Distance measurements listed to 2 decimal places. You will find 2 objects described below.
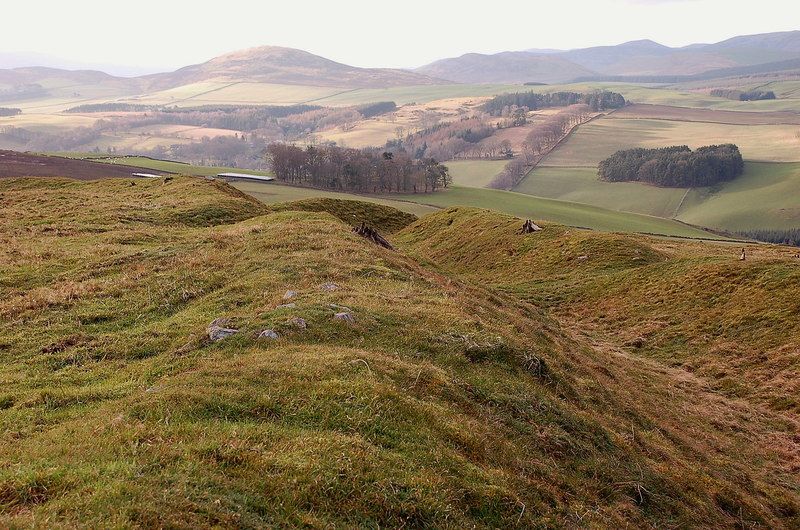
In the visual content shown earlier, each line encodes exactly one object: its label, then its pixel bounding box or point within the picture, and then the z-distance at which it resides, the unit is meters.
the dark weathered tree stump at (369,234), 36.28
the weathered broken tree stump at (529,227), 54.49
